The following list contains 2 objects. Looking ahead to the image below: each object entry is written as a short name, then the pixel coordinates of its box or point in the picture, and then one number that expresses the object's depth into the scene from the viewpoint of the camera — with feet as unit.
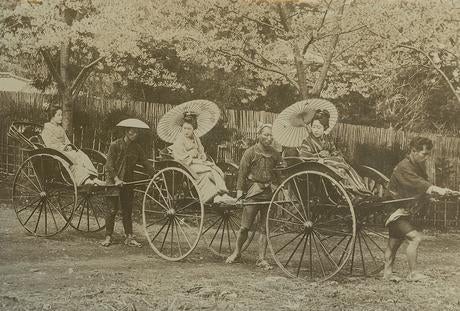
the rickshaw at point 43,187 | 19.65
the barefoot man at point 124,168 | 19.95
